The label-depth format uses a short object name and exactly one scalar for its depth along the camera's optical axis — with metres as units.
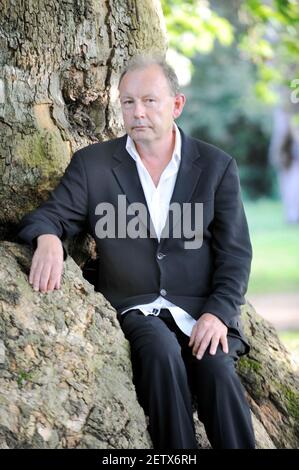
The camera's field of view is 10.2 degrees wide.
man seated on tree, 7.26
